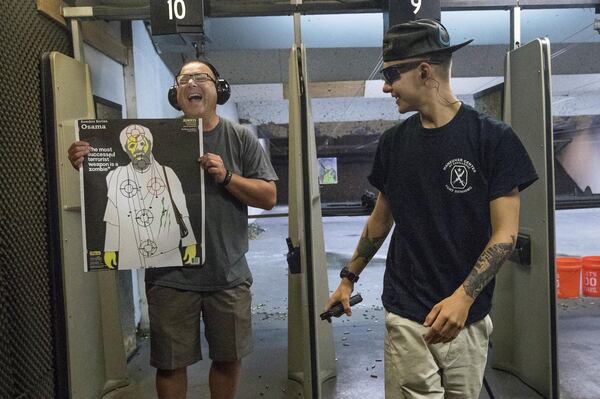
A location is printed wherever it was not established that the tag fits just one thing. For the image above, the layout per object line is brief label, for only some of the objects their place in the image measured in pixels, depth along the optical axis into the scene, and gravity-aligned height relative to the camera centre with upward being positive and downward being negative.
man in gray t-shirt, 1.52 -0.27
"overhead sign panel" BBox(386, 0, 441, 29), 2.13 +0.81
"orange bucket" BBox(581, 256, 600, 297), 3.49 -0.77
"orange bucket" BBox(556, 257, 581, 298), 3.48 -0.77
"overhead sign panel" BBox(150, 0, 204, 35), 2.08 +0.80
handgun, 1.24 -0.34
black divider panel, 1.65 -0.08
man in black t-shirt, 1.03 -0.08
